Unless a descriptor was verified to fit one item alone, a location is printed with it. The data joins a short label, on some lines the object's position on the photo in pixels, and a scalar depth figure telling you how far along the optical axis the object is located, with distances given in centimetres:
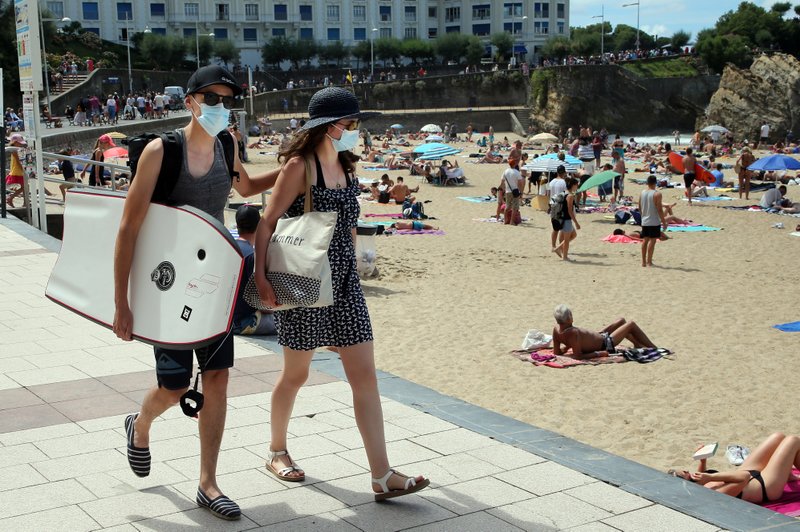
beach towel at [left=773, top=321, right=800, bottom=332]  1049
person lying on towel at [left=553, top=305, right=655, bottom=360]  904
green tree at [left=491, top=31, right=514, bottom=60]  9488
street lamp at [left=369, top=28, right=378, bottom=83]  8425
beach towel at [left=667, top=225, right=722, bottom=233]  1953
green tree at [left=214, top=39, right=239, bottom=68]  8388
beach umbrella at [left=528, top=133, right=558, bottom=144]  4106
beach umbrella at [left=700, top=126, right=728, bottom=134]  4950
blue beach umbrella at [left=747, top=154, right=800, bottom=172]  2322
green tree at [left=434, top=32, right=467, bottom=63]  9094
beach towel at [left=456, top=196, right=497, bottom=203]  2462
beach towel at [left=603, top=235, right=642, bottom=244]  1798
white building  8612
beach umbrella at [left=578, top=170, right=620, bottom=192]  2059
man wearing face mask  353
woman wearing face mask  376
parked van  5216
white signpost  1116
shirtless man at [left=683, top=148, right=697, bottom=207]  2369
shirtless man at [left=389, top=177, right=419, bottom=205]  2336
